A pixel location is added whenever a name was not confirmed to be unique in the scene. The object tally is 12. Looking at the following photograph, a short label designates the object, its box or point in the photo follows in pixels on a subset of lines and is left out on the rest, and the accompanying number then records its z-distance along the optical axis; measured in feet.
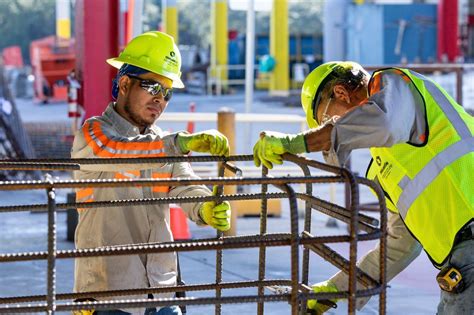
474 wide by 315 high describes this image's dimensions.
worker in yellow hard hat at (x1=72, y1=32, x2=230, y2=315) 19.68
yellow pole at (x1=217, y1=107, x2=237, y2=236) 47.03
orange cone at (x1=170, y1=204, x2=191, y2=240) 46.28
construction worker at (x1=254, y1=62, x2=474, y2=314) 18.00
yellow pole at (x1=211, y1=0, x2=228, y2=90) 171.05
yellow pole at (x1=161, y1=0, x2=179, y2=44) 168.95
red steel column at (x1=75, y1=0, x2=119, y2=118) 44.67
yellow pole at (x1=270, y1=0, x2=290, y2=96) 163.41
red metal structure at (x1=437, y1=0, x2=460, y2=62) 176.15
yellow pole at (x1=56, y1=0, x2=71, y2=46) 156.50
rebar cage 15.39
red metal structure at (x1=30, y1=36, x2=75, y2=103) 147.48
